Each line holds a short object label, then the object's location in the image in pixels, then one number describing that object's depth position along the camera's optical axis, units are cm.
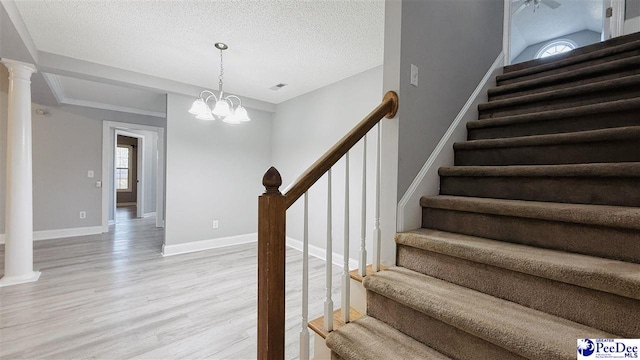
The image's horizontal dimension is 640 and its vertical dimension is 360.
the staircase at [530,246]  90
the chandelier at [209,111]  270
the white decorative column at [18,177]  269
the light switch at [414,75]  157
